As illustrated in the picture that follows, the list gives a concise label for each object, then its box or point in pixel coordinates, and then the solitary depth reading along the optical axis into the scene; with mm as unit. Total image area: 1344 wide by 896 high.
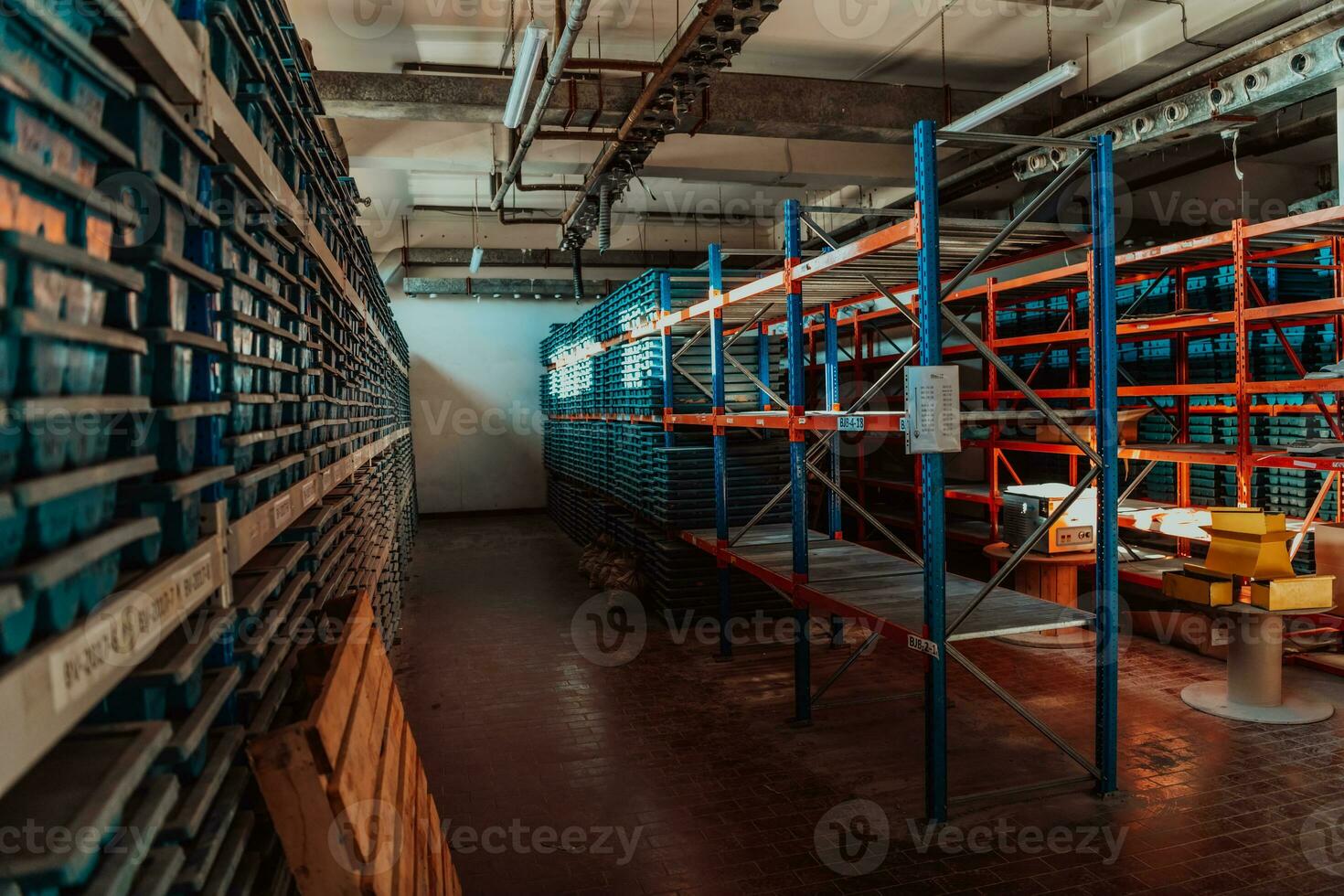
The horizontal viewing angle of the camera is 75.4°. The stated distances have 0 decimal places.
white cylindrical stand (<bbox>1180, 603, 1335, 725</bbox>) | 5555
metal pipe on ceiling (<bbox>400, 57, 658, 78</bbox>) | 6830
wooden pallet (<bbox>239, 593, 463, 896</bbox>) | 1795
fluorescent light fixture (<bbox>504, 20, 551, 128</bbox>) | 5000
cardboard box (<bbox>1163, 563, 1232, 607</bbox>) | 5461
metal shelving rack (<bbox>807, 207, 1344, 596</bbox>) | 6363
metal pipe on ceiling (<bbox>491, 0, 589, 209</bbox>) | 5051
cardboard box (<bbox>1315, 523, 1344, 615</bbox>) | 6375
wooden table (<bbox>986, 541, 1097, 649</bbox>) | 7055
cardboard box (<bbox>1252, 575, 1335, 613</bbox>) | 5305
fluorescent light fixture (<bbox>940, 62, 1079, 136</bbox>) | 5641
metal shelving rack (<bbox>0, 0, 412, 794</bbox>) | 1103
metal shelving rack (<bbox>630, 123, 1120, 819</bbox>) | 4305
